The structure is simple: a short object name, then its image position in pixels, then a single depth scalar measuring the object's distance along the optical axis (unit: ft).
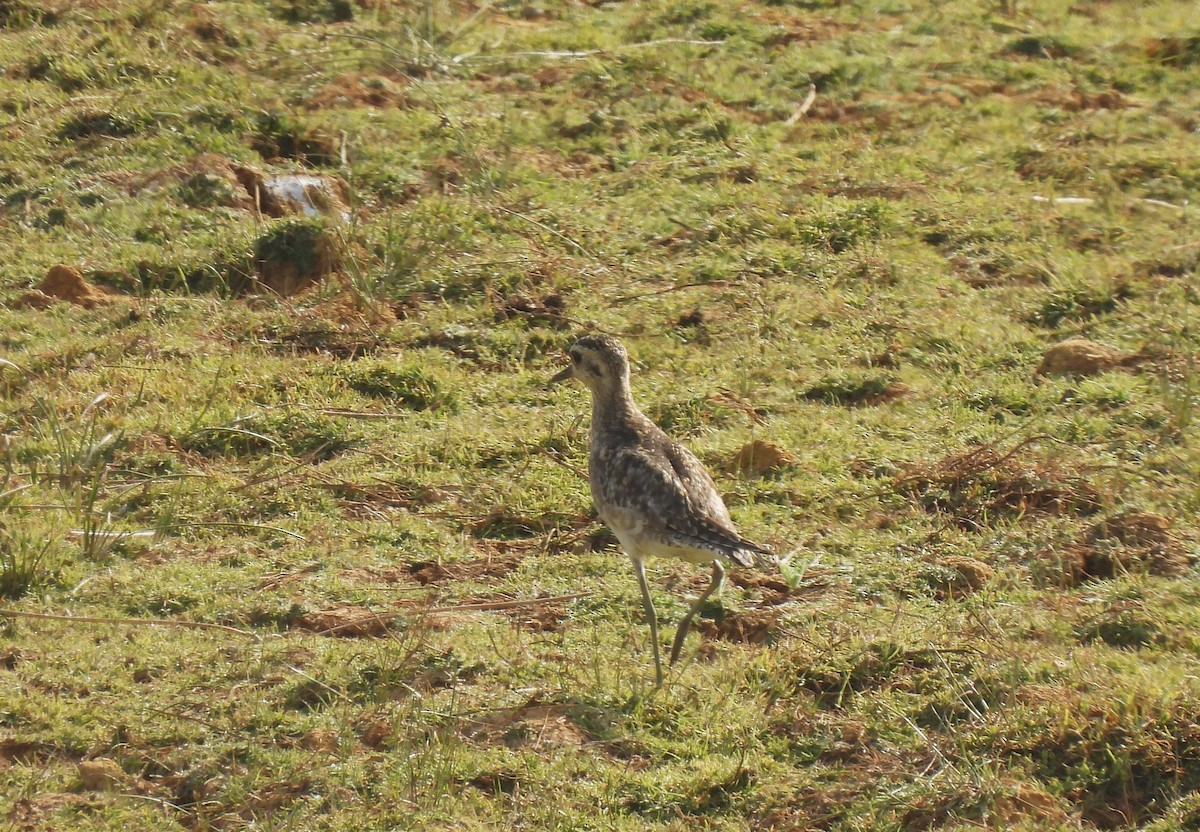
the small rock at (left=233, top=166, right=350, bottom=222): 66.44
